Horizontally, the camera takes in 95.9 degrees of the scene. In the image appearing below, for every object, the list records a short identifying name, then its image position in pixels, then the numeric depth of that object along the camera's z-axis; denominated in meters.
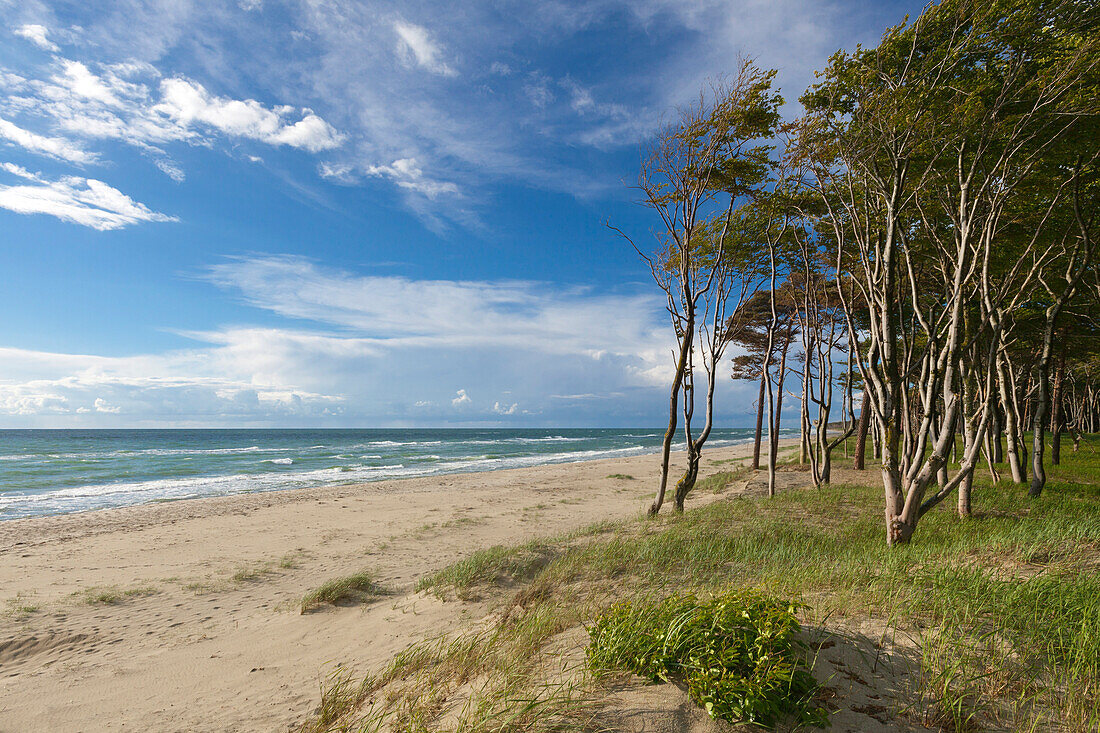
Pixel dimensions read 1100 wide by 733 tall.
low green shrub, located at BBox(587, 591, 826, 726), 2.81
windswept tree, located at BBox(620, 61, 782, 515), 10.30
